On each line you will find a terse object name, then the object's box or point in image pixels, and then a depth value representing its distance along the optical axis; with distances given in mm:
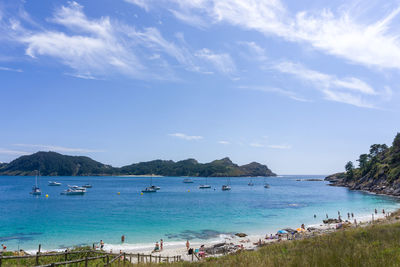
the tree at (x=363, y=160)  115388
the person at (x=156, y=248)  26136
